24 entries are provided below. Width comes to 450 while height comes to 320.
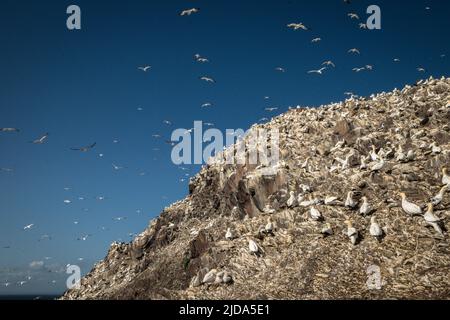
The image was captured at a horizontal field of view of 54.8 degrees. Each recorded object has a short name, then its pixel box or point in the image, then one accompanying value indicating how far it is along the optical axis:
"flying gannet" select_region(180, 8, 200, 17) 31.39
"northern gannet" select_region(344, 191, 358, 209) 26.48
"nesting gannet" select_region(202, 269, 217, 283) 23.97
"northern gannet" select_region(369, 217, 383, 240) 23.28
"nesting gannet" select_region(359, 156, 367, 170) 30.54
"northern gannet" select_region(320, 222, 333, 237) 24.70
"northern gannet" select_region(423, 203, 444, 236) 22.33
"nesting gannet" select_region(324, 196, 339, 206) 27.56
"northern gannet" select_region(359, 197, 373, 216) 25.48
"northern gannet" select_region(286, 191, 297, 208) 28.86
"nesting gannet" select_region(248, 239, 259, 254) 25.56
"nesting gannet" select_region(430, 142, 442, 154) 29.25
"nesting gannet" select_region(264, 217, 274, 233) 27.02
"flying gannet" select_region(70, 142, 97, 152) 28.90
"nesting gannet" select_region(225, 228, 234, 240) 28.68
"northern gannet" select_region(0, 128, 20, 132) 31.59
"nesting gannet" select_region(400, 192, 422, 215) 23.81
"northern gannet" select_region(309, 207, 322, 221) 26.28
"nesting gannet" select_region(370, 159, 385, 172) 29.06
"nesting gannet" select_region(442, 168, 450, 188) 26.02
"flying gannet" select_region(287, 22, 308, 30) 33.38
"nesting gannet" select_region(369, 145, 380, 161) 30.53
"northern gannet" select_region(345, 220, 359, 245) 23.51
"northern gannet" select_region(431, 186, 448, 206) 24.45
